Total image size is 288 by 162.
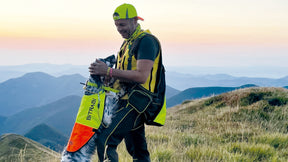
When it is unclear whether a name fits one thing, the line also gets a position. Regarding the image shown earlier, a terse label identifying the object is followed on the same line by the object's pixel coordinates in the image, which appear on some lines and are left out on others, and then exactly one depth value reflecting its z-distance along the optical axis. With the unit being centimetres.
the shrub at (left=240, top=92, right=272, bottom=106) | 1189
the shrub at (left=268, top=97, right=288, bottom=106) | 1046
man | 276
